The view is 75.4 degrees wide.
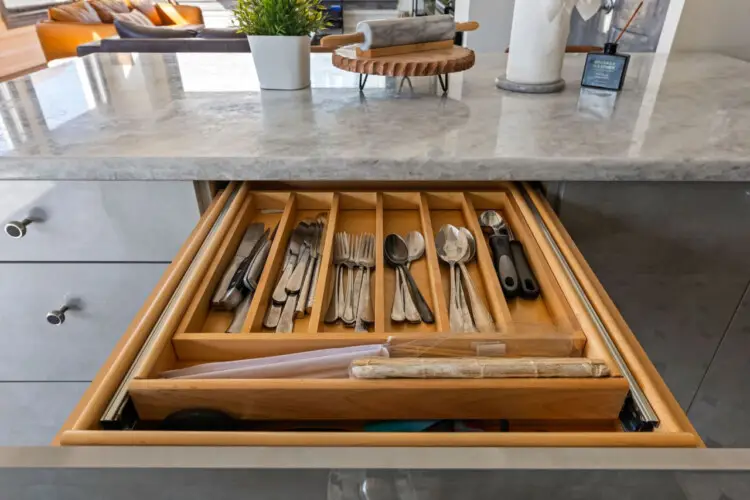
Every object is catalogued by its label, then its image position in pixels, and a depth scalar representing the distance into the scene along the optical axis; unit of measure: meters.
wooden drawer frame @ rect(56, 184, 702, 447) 0.40
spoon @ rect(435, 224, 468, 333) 0.70
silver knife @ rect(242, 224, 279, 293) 0.69
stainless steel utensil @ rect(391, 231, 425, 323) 0.65
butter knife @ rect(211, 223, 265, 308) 0.67
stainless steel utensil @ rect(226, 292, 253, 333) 0.64
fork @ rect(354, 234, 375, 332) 0.64
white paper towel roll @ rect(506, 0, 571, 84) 1.04
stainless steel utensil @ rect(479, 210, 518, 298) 0.70
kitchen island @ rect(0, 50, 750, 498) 0.78
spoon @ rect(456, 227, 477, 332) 0.63
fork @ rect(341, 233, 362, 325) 0.65
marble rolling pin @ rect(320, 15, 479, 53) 1.02
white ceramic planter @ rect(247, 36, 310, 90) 1.08
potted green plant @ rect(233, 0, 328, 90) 1.04
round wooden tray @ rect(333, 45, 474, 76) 0.98
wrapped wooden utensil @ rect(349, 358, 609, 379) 0.49
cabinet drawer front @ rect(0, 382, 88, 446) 1.04
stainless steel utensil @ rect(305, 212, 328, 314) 0.68
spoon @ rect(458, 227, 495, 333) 0.63
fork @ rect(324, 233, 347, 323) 0.66
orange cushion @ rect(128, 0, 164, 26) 6.46
